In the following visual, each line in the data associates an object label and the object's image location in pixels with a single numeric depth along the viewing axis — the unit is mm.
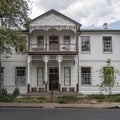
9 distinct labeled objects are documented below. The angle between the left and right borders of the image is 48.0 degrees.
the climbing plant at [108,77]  12963
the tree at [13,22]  10059
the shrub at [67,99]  10982
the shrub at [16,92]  14195
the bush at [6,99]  11305
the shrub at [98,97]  12167
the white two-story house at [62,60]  15176
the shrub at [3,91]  13822
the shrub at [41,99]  11242
